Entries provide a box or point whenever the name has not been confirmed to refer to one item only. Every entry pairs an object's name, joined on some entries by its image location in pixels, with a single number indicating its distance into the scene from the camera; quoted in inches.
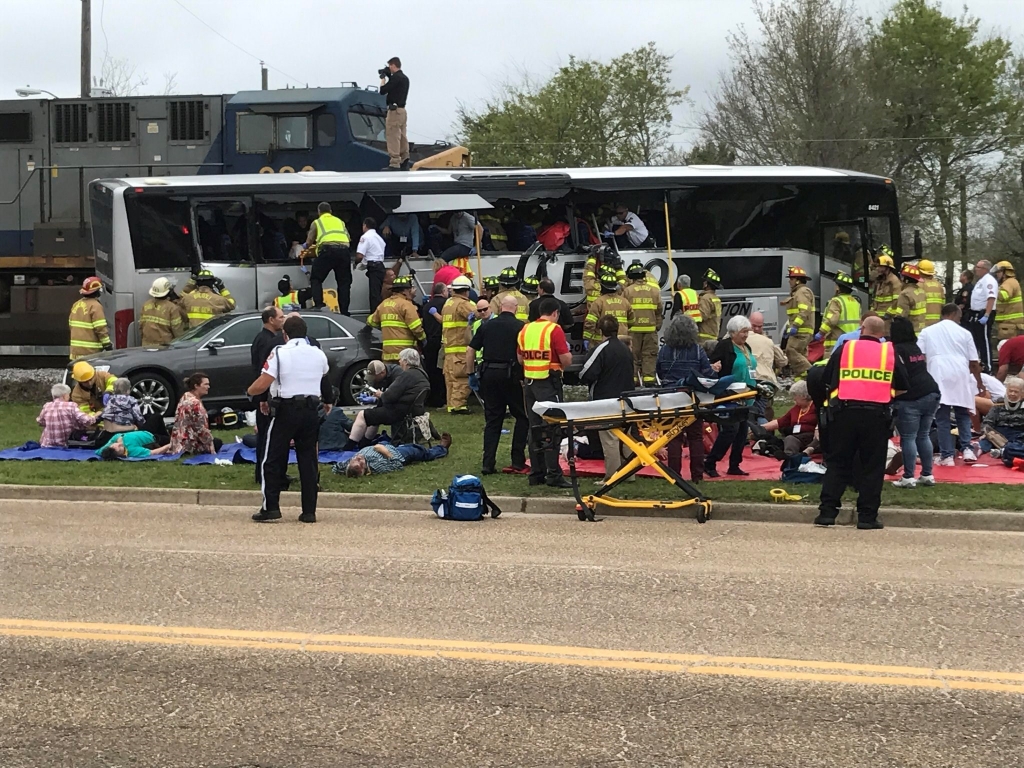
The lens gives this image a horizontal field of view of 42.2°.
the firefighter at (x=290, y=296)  767.7
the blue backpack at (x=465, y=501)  480.1
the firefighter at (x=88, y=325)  761.6
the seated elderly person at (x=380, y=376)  623.8
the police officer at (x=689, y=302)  745.6
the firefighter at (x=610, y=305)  717.9
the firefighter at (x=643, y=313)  736.3
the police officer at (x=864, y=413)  454.3
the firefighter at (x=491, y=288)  751.7
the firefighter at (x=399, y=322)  732.0
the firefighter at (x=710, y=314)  762.2
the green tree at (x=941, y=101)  1668.3
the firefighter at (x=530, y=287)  641.6
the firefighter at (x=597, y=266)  781.1
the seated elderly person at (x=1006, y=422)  573.9
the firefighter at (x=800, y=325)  749.3
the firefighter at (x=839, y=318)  682.2
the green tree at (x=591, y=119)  2001.7
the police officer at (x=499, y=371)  547.8
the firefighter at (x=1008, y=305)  776.3
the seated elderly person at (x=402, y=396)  603.5
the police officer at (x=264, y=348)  518.0
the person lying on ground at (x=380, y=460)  567.8
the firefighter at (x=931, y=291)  711.7
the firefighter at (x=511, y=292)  673.0
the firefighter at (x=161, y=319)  766.5
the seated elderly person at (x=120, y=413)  643.5
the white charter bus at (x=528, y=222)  800.3
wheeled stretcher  473.4
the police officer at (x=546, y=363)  525.7
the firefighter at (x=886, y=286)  802.2
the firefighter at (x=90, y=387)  663.8
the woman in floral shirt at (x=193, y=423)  617.0
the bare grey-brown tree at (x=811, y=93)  1518.2
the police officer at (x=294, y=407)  465.7
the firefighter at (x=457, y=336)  721.0
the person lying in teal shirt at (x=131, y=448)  620.4
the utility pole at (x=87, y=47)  1322.6
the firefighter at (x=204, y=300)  765.9
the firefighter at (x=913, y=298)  705.6
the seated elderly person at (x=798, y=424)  579.8
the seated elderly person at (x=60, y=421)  641.0
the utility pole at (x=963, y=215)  1683.1
